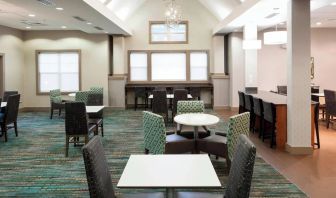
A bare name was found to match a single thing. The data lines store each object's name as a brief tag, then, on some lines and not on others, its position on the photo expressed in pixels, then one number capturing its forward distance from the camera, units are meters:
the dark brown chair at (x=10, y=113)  6.62
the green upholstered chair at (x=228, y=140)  4.21
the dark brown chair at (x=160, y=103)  8.34
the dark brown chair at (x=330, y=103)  7.56
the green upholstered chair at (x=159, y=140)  4.24
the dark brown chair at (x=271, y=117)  5.81
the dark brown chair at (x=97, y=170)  1.99
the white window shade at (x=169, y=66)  12.36
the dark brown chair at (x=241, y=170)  1.96
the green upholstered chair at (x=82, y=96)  8.31
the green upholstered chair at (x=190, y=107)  5.98
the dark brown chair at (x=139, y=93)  11.71
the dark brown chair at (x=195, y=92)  11.62
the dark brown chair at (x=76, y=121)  5.31
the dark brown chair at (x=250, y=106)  7.27
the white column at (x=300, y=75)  5.47
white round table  4.69
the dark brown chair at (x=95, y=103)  7.00
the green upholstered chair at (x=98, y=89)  10.96
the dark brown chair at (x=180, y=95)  8.35
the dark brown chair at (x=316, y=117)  5.73
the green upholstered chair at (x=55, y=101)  9.66
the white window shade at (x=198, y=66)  12.30
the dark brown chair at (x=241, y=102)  8.07
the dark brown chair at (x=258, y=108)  6.45
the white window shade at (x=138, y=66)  12.34
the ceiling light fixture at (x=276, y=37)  7.42
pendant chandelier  8.20
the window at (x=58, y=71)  11.80
